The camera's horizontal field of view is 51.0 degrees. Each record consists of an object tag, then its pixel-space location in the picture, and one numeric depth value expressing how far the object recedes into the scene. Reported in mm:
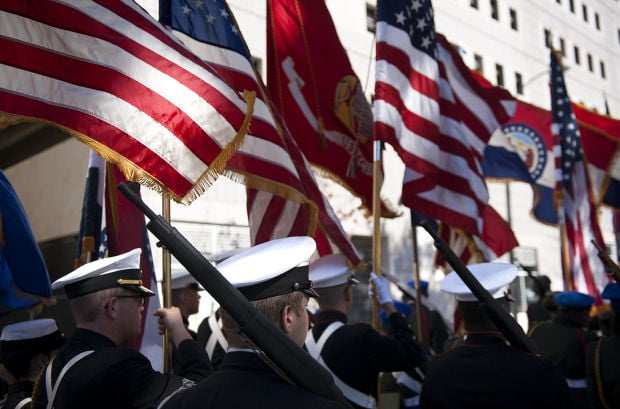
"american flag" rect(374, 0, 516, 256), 5875
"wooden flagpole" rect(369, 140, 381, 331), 4850
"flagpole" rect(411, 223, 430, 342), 6471
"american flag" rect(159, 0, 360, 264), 4340
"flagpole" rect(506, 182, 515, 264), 16870
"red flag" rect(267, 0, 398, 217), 6051
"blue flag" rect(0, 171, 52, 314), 3992
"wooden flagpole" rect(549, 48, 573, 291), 8680
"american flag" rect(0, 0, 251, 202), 3359
